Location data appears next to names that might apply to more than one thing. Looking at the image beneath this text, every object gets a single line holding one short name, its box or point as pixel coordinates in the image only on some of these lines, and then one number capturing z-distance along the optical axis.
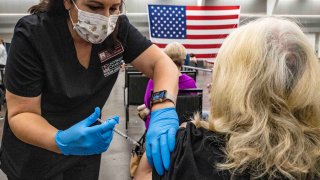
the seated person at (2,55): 6.62
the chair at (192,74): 3.91
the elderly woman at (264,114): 0.68
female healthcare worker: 0.90
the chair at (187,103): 2.48
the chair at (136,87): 3.86
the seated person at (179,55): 2.51
